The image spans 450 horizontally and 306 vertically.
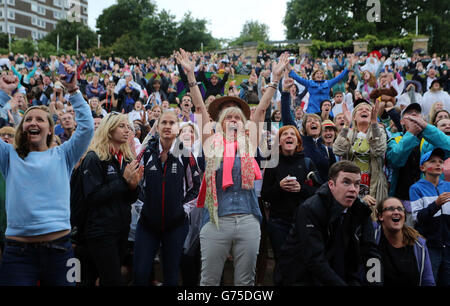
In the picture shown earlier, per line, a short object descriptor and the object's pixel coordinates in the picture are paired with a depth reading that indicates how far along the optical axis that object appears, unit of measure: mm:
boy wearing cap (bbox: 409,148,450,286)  3740
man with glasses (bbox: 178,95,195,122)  7584
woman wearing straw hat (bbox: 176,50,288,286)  3352
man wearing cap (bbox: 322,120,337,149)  5152
